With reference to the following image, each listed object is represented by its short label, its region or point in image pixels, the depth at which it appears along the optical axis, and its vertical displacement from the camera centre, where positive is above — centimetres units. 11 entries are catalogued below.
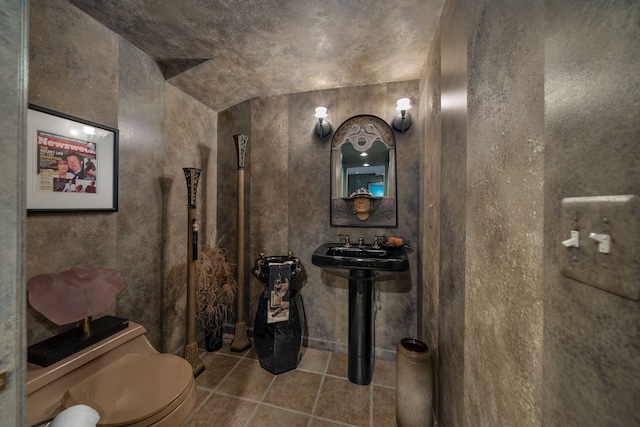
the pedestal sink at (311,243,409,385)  175 -82
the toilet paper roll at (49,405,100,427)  56 -53
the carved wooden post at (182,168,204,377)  183 -46
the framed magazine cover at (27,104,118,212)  115 +28
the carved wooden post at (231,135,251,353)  211 -54
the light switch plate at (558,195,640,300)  31 -4
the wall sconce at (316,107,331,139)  215 +85
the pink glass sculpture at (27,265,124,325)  107 -41
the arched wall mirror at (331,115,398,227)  206 +38
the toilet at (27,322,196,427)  89 -80
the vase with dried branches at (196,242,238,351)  198 -73
